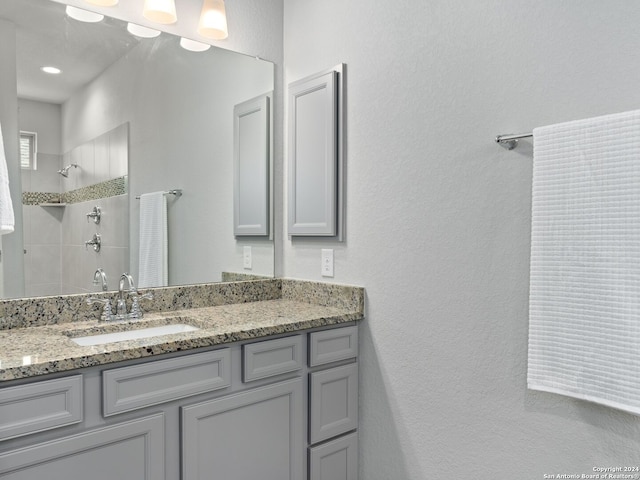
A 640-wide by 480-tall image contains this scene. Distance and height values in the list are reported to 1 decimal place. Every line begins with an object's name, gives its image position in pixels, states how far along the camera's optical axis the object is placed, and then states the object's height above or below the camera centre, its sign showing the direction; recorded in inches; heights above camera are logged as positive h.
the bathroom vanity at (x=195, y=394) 48.3 -19.8
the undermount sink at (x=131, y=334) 64.7 -15.1
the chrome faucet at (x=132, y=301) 71.1 -11.1
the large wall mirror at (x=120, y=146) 66.6 +12.7
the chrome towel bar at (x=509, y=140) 56.4 +11.0
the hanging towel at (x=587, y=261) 47.1 -3.2
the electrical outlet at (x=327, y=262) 82.4 -5.7
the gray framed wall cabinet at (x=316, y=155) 80.4 +12.9
